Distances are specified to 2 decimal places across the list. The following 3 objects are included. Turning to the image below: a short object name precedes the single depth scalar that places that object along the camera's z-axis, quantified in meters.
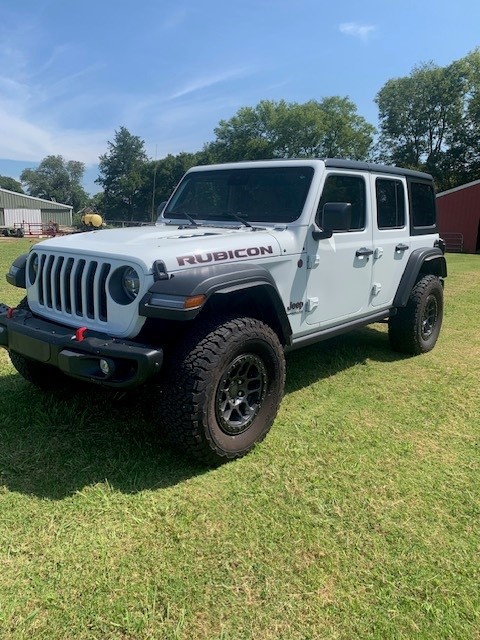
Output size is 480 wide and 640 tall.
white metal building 50.38
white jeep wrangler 2.77
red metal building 26.39
